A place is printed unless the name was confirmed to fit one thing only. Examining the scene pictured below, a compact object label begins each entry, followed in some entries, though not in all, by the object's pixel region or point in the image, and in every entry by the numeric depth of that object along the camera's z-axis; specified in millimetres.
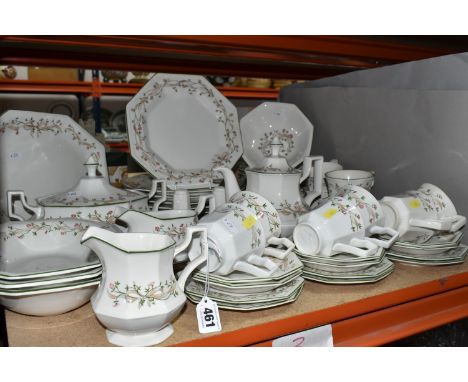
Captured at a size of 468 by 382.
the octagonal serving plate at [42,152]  1046
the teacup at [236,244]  722
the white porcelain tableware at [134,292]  603
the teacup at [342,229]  818
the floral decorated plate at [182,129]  1142
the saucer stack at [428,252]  924
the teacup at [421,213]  921
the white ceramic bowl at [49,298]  621
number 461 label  662
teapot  964
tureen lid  865
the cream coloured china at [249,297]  696
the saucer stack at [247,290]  699
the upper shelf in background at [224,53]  871
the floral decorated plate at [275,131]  1369
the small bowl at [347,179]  1080
